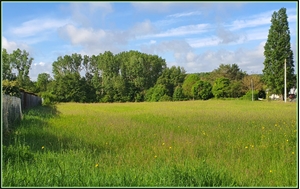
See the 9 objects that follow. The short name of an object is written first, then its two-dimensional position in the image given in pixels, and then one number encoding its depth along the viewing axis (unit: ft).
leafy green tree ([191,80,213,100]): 201.57
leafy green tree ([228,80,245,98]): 195.87
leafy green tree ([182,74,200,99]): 209.77
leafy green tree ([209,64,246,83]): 232.86
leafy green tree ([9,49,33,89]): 180.45
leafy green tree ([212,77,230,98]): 192.54
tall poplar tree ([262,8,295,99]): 152.05
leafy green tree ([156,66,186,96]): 225.76
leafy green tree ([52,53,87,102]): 204.95
